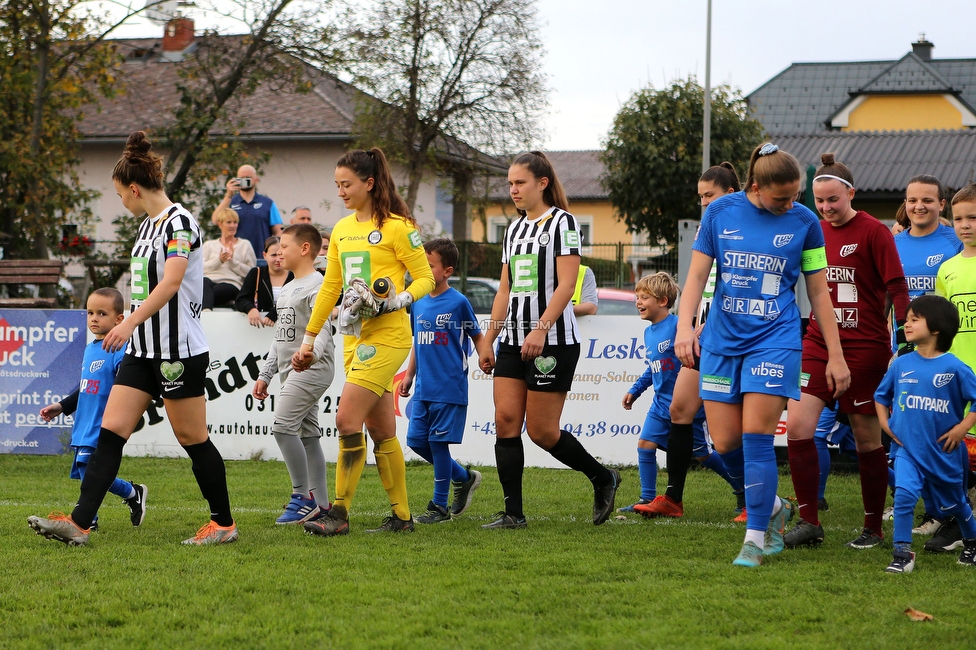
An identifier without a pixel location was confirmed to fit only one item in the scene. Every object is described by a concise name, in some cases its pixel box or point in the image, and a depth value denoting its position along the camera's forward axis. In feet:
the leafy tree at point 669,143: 90.38
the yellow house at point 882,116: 92.32
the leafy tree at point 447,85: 79.30
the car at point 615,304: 49.85
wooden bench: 45.21
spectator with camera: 40.37
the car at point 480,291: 61.81
